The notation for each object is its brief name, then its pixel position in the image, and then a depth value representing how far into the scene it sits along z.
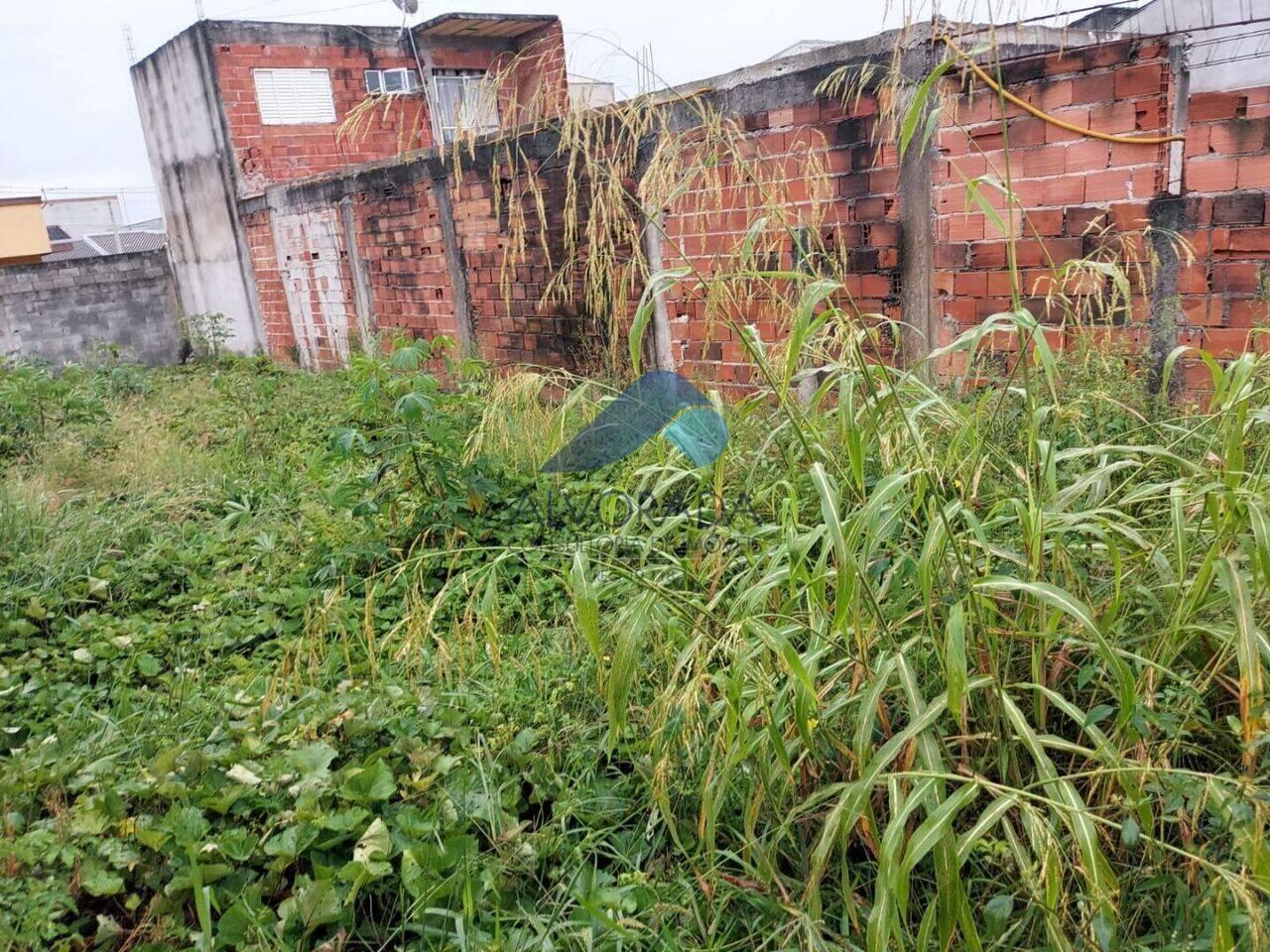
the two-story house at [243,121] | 10.46
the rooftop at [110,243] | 24.08
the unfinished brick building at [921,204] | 2.85
